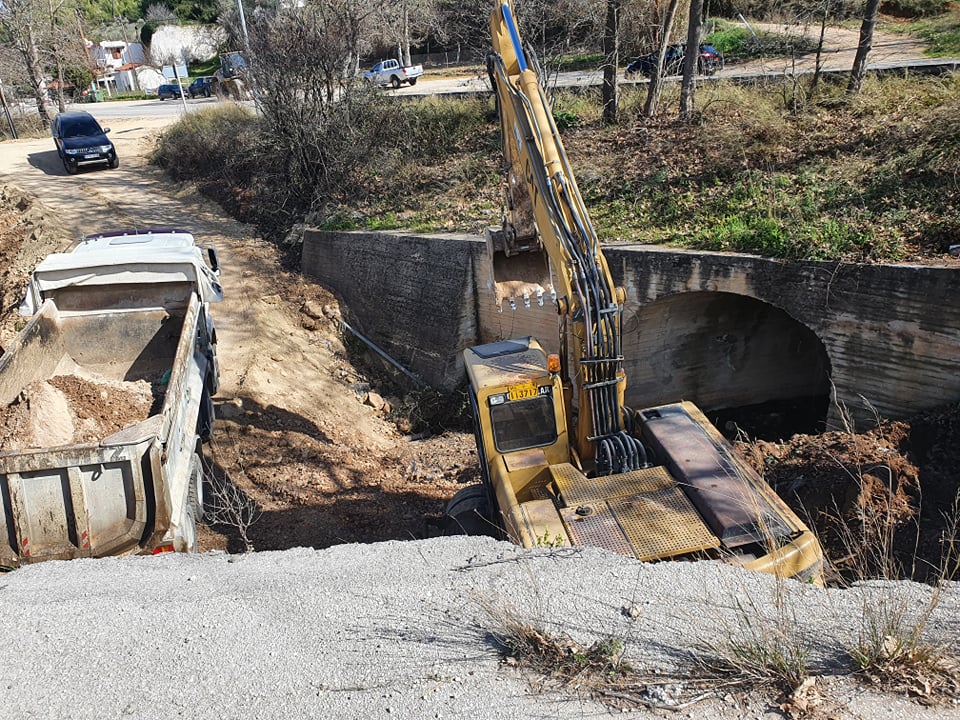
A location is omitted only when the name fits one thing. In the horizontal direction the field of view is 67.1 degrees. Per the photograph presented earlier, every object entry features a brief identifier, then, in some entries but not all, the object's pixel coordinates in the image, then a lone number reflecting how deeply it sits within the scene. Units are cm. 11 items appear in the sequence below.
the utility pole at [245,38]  1722
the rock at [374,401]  1284
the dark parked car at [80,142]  2053
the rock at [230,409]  1059
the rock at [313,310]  1437
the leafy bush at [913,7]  2088
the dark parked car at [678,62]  1927
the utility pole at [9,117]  2733
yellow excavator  557
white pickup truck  2762
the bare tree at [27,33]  2761
